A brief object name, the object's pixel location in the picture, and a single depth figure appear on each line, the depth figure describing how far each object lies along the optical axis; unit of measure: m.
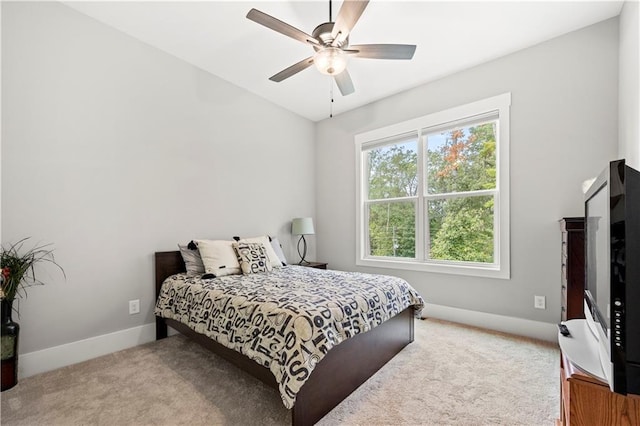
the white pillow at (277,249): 3.49
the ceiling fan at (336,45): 1.81
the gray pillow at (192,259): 2.81
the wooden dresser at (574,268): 2.01
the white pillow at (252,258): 2.86
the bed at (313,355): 1.54
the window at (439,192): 3.05
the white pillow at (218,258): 2.74
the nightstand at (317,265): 4.02
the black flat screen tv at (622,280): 0.80
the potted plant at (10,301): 1.89
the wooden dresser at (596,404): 0.87
